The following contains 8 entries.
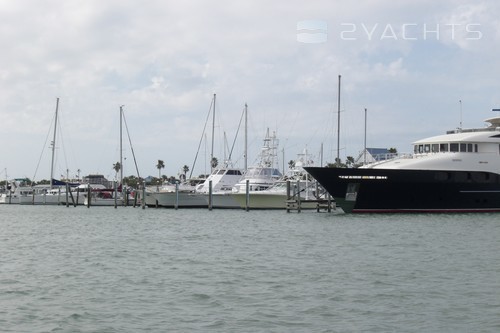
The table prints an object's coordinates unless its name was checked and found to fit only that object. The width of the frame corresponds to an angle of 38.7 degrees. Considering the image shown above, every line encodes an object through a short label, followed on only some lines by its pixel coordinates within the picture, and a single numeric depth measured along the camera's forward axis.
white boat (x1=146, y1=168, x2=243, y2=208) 72.75
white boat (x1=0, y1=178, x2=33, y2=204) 107.56
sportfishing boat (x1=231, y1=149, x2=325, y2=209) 67.44
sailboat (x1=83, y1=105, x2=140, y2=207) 86.13
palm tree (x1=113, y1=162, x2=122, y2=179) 170.98
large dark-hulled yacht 48.22
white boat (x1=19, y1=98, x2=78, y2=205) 96.75
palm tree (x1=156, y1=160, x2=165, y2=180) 180.88
